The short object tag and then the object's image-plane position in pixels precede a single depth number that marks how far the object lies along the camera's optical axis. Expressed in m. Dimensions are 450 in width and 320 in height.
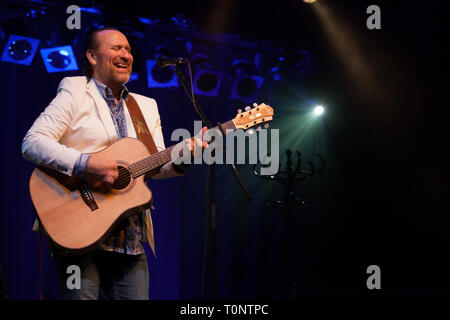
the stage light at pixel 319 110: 5.95
